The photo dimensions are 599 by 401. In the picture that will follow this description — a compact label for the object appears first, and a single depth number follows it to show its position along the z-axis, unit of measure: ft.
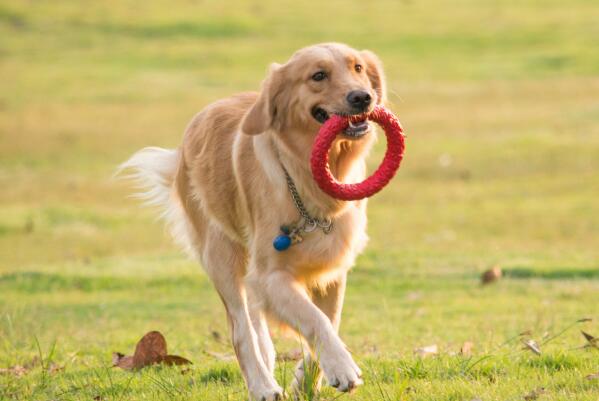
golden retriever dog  37.14
